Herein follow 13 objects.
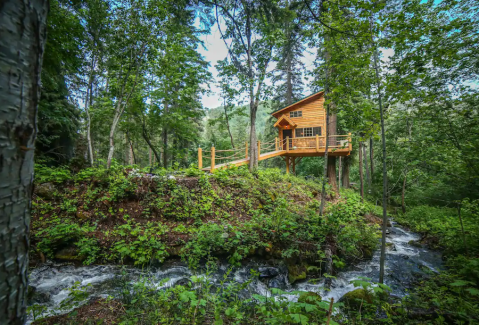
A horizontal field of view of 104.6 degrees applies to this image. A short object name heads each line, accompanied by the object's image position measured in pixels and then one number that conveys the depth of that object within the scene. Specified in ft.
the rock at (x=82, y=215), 16.58
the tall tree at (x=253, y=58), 26.81
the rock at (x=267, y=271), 14.35
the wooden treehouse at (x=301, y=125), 41.46
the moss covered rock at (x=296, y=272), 14.14
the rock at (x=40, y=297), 10.16
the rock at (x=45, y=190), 17.39
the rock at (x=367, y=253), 17.89
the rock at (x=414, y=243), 22.17
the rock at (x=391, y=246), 20.83
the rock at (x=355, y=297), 10.54
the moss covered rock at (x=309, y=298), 7.31
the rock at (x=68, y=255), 13.57
